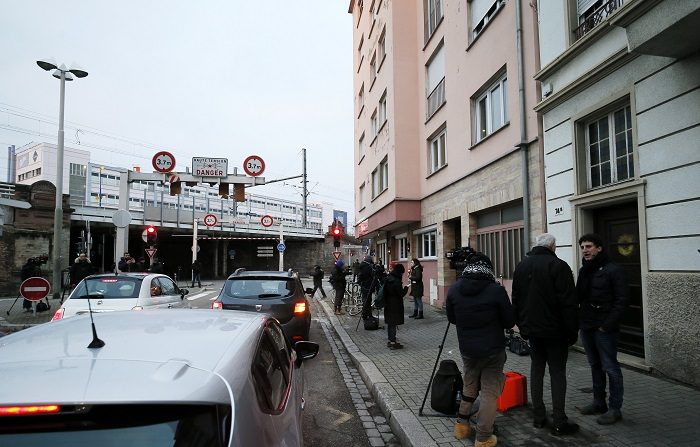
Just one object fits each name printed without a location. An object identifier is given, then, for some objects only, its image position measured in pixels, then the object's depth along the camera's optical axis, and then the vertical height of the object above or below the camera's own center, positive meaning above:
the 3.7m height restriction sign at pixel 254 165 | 17.95 +3.43
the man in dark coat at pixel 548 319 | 4.16 -0.57
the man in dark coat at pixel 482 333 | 3.98 -0.66
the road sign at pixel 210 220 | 35.22 +2.68
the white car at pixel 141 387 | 1.57 -0.48
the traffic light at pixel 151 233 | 20.25 +0.98
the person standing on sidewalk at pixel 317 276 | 18.56 -0.82
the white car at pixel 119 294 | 7.64 -0.66
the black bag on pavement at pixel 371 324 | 10.81 -1.59
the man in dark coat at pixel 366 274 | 12.33 -0.49
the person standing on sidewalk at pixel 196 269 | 28.67 -0.81
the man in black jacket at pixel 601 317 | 4.38 -0.59
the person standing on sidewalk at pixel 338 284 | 14.43 -0.89
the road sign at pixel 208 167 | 17.52 +3.29
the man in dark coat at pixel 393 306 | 8.50 -0.91
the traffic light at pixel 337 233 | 20.50 +0.97
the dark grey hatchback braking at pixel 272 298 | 7.80 -0.72
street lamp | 16.05 +3.35
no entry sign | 11.60 -0.79
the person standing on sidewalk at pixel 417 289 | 12.73 -0.92
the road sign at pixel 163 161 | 17.09 +3.46
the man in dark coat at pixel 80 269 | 13.60 -0.38
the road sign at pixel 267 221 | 42.53 +3.12
